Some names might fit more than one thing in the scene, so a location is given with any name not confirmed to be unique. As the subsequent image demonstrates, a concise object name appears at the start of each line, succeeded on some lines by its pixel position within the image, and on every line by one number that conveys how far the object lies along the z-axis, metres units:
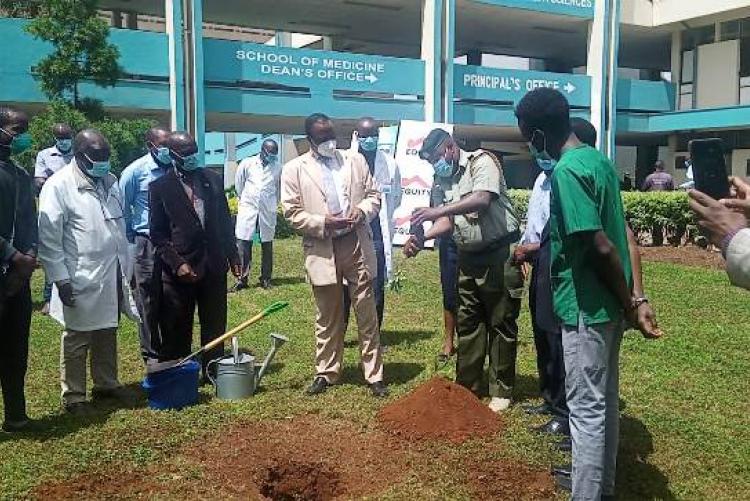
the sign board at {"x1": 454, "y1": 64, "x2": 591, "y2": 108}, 20.80
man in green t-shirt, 3.14
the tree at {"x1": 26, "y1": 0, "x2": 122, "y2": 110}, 12.42
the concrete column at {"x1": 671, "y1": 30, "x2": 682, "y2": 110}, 24.77
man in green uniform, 4.94
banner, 8.57
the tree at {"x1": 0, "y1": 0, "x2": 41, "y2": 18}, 13.45
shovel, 4.99
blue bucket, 5.03
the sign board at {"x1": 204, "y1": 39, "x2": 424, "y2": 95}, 17.45
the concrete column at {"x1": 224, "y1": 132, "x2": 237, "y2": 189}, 30.83
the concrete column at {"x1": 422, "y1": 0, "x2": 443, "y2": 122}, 19.59
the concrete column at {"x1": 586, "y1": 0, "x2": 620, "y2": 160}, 22.38
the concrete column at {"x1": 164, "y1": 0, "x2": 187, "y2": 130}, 16.41
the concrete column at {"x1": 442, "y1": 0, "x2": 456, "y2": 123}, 19.88
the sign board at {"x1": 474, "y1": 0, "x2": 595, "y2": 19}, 20.69
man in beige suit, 5.23
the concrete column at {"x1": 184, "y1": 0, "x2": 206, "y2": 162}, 16.64
